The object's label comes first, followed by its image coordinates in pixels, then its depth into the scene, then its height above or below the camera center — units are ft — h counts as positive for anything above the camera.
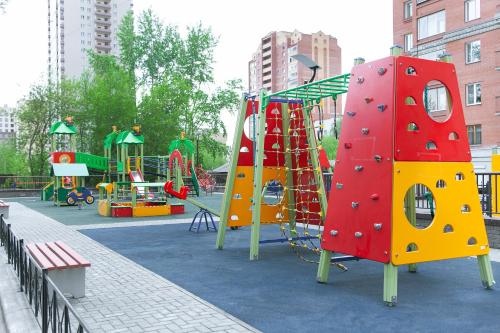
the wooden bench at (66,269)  16.85 -3.57
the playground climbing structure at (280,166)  27.45 +0.29
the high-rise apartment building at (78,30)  317.63 +100.07
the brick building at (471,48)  82.23 +22.80
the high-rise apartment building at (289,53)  347.15 +89.82
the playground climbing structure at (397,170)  17.16 -0.01
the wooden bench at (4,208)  42.34 -3.27
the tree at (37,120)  113.19 +12.75
